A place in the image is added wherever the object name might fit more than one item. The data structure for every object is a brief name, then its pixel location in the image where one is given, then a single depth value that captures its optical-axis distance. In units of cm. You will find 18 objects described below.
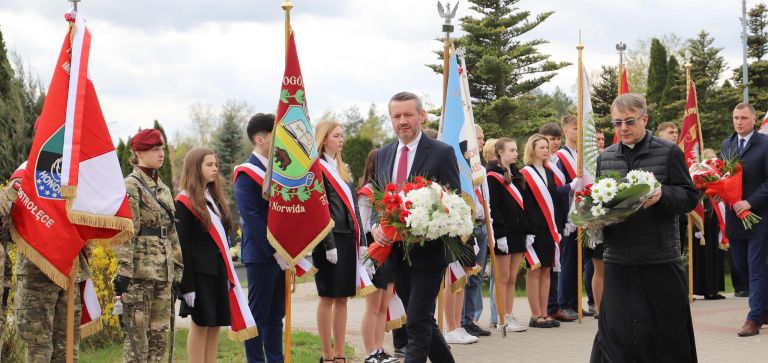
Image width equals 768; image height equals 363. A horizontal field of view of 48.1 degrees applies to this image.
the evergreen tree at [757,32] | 3253
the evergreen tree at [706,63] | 2648
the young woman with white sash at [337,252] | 759
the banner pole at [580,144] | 1045
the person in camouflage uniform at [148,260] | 642
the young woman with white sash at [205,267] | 670
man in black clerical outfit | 599
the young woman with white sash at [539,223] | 1044
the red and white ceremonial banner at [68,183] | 596
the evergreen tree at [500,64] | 2559
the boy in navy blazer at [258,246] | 723
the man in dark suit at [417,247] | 640
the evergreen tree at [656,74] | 2816
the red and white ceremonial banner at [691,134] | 1302
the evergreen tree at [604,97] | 2559
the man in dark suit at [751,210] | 975
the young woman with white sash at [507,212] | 1014
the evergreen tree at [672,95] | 2589
